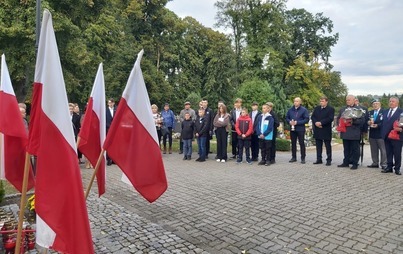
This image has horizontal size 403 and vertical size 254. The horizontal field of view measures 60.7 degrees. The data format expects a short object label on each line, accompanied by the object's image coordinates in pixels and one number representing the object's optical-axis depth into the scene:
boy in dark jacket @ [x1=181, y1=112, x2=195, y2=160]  12.34
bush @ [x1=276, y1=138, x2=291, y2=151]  17.61
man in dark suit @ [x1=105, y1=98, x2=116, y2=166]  11.13
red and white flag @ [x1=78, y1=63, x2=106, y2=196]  4.29
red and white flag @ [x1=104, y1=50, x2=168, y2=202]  3.57
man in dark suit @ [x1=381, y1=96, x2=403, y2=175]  9.27
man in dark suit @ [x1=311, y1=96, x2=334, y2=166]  10.74
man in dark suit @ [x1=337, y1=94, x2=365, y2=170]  10.08
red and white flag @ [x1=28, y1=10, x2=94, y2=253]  2.79
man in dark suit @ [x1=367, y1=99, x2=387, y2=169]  10.12
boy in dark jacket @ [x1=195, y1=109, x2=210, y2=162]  12.02
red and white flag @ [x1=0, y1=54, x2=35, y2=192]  3.95
